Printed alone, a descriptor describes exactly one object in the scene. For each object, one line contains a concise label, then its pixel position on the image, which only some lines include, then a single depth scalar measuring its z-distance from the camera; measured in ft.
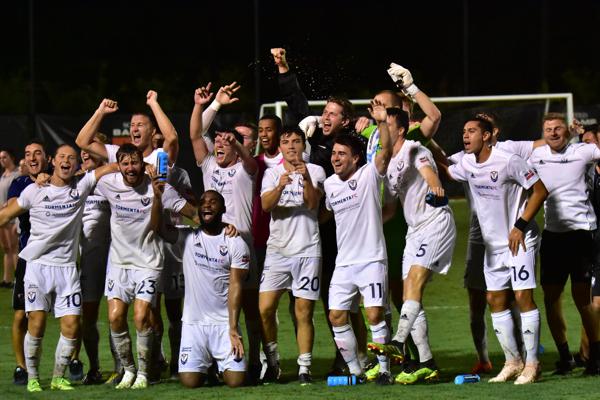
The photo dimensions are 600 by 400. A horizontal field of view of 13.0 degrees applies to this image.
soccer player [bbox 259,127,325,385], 65.22
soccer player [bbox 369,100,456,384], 64.76
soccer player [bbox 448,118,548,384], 63.50
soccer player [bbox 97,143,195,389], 65.47
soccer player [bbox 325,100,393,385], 63.75
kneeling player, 64.71
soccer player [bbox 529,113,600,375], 67.19
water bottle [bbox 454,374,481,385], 64.38
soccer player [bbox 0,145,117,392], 65.98
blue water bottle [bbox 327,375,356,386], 63.95
